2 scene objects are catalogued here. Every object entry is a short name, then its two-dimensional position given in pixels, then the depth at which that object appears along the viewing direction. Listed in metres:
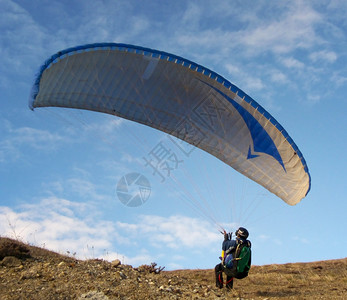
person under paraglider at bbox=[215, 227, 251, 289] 11.12
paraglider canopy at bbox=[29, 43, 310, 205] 13.04
